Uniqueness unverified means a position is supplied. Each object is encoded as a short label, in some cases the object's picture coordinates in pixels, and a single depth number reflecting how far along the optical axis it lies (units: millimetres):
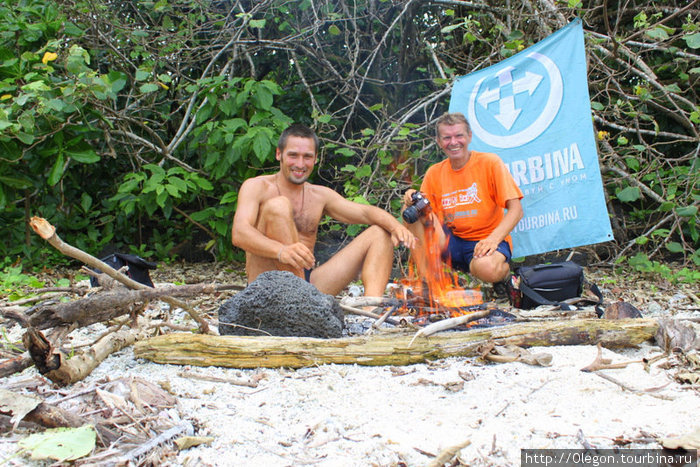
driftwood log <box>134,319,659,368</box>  2277
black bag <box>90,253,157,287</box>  3943
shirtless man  3395
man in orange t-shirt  3871
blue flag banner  3951
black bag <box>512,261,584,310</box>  3645
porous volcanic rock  2598
